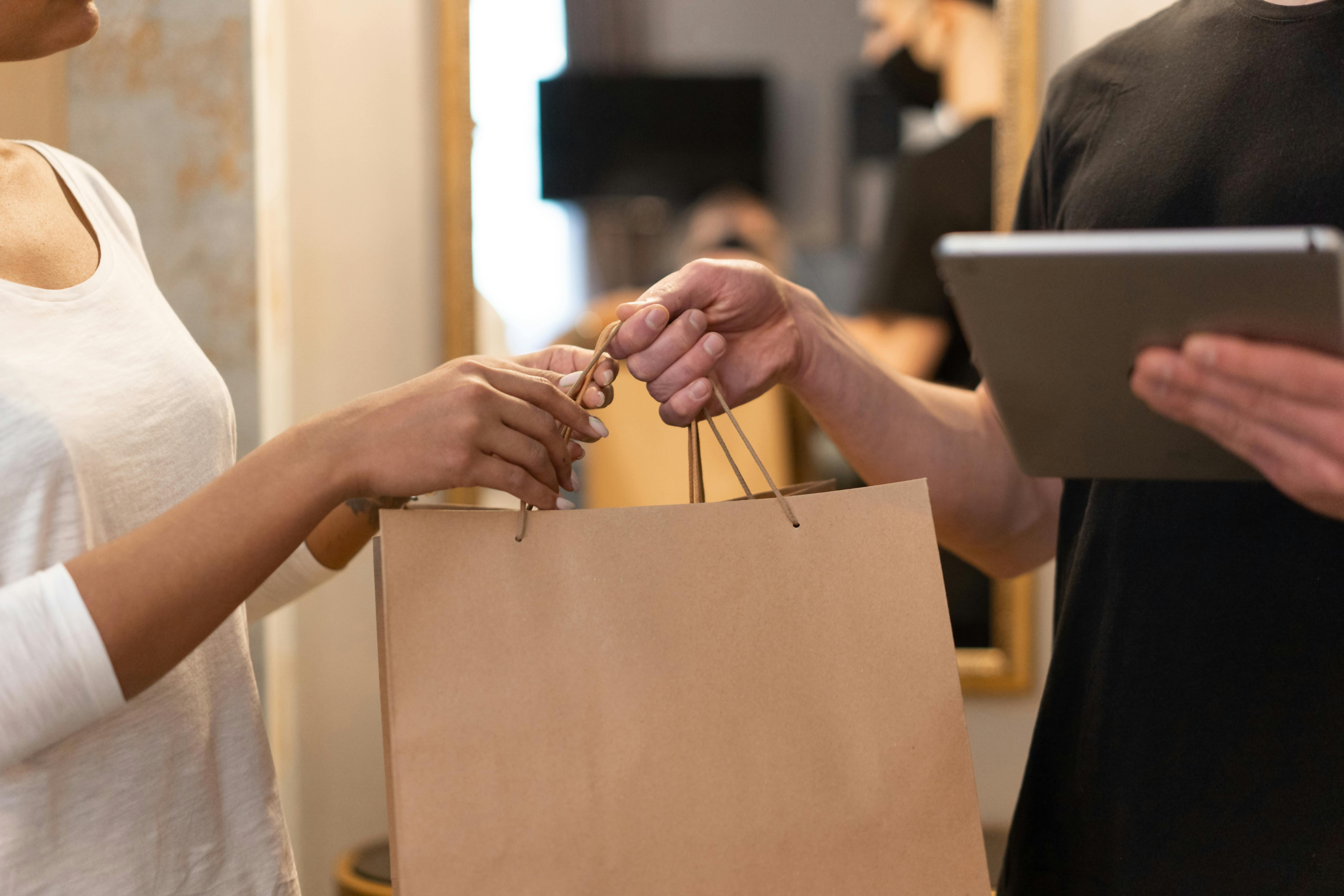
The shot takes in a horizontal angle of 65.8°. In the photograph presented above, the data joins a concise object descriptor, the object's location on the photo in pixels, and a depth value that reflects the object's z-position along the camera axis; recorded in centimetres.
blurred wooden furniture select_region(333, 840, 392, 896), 132
